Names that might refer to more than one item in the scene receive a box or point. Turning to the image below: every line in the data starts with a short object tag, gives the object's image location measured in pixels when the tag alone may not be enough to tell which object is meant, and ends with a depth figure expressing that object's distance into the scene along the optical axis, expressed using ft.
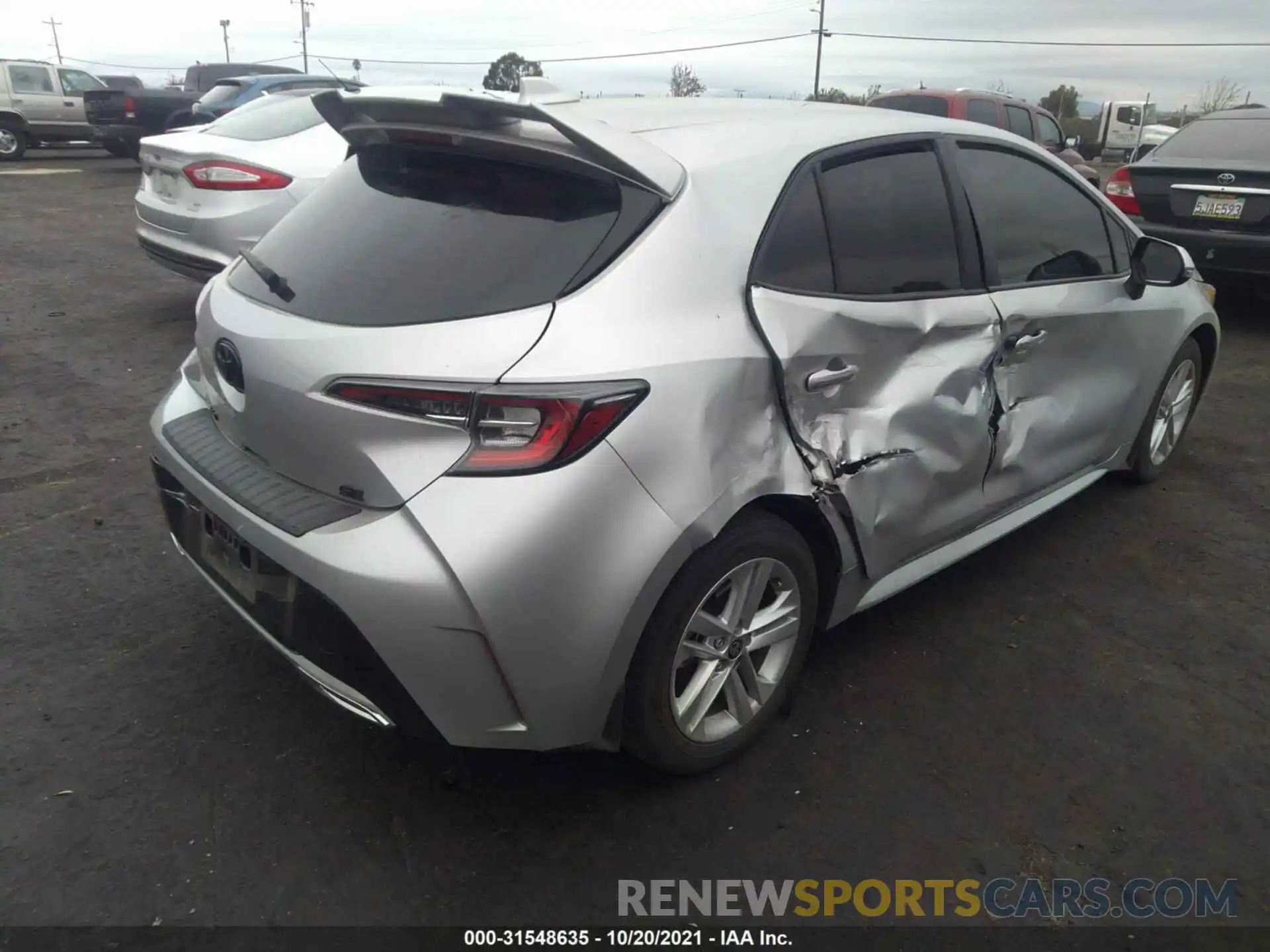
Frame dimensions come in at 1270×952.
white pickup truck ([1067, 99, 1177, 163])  112.78
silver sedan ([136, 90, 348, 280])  19.93
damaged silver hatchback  6.89
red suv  40.63
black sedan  23.75
